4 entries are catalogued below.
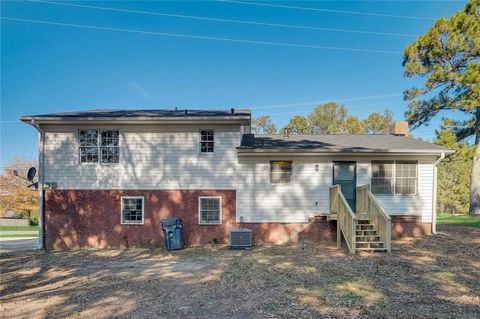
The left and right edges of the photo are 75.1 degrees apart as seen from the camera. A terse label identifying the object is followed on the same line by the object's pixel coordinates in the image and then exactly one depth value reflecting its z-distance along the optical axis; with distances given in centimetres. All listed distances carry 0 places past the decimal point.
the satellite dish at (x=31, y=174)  1263
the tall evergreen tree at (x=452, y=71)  1603
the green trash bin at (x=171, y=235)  1183
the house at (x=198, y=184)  1238
